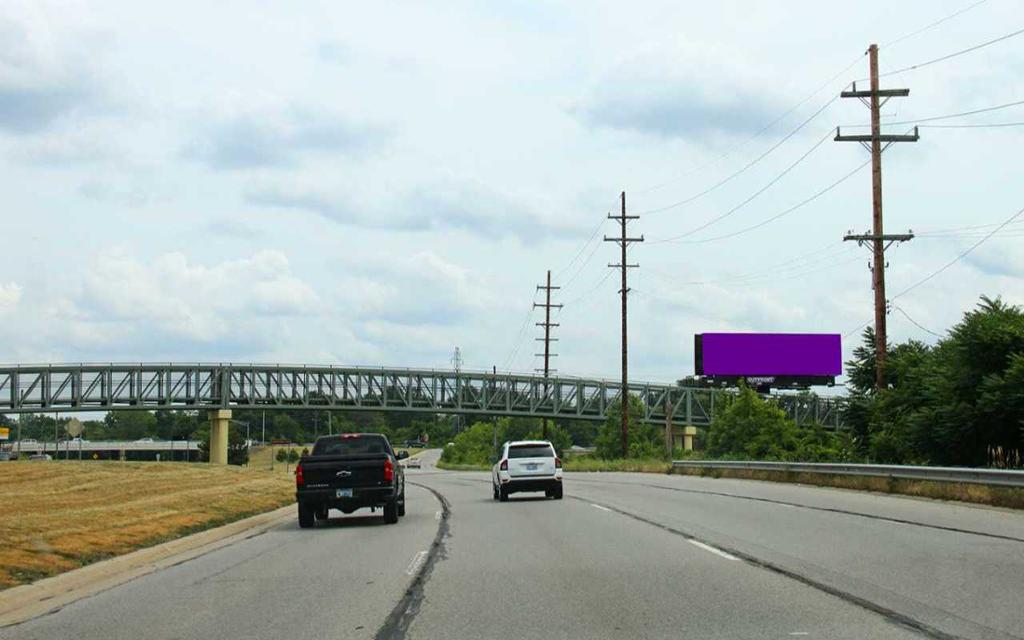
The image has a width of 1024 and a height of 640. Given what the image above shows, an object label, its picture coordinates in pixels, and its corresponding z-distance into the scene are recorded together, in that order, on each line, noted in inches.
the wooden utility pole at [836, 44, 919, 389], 1460.4
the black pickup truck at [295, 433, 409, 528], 891.4
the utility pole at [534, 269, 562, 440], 3467.0
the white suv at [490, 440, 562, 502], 1213.1
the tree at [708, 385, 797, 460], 3472.0
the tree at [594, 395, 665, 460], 4790.8
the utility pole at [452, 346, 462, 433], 4539.9
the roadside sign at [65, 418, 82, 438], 2219.5
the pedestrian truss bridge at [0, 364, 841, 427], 4101.9
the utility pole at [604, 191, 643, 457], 2524.6
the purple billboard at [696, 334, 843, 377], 3865.7
